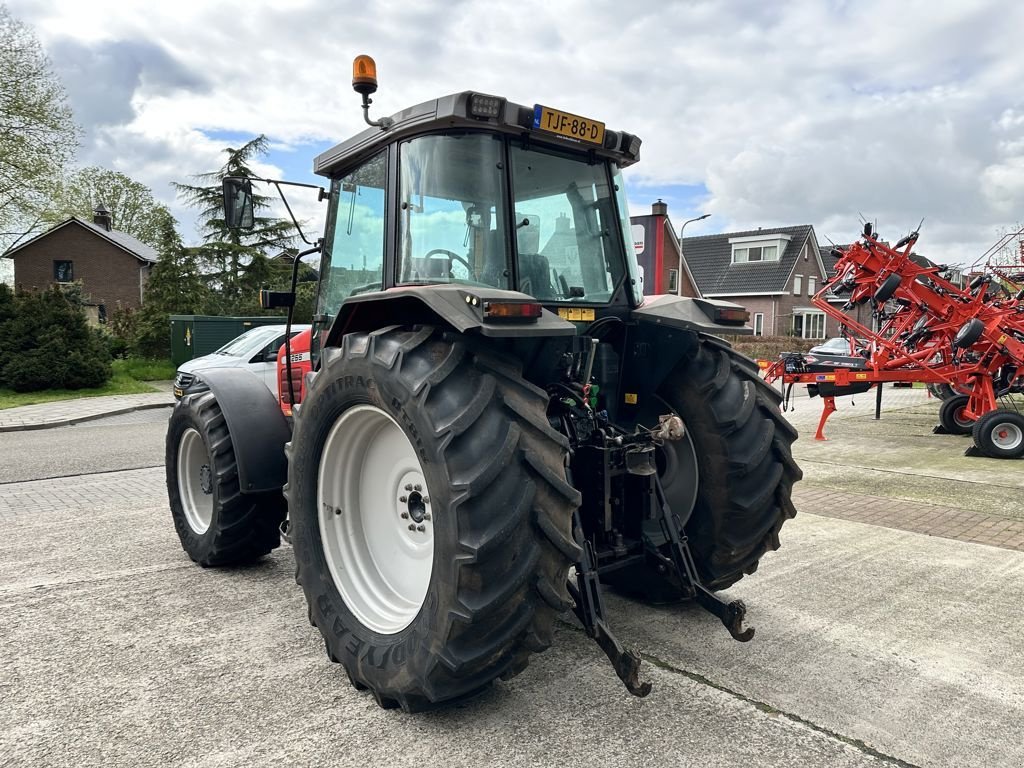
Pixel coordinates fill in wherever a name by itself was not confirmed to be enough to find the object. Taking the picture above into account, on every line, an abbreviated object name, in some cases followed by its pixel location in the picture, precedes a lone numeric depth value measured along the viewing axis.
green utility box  21.61
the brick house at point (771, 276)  39.78
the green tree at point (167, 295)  22.70
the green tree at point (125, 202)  47.69
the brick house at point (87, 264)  38.28
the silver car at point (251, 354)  12.18
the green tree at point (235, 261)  27.55
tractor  2.47
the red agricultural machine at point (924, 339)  10.07
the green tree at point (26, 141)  22.75
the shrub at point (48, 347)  17.17
